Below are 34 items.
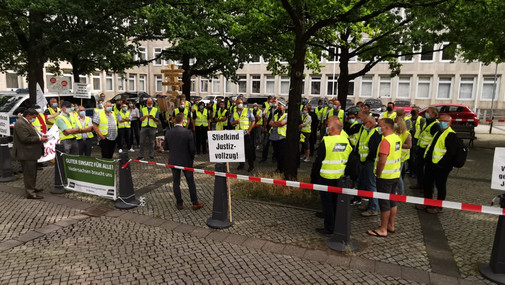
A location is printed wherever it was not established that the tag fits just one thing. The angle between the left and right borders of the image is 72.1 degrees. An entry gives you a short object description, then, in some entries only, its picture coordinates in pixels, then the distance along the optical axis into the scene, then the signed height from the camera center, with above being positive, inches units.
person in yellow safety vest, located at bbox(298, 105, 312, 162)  435.5 -42.5
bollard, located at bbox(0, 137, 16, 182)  354.0 -76.6
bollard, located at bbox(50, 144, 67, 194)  309.2 -74.1
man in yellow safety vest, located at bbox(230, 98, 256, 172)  403.2 -33.0
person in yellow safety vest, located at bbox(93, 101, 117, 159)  376.8 -39.8
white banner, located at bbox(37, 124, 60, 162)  357.0 -53.9
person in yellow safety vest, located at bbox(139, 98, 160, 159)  466.9 -40.9
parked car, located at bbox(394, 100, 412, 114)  1130.8 -9.7
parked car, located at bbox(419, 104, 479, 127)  877.8 -28.0
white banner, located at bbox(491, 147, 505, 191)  174.6 -33.1
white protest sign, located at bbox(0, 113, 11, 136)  387.5 -39.2
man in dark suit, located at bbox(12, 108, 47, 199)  288.8 -48.7
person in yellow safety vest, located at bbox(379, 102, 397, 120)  393.9 -13.2
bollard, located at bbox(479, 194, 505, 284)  171.5 -75.8
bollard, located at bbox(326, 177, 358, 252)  199.5 -73.7
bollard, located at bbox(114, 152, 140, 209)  271.7 -74.7
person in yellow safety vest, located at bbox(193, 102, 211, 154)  516.4 -44.2
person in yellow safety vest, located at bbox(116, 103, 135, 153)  492.4 -46.7
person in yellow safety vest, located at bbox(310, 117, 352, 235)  210.5 -37.5
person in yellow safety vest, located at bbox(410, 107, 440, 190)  317.1 -33.2
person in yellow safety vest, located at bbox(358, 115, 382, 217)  259.0 -50.5
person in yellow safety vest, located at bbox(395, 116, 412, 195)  270.5 -30.0
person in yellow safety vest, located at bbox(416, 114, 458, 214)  256.8 -42.1
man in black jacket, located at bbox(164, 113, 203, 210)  260.5 -43.2
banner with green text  277.7 -68.8
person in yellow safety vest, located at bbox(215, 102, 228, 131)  510.9 -31.0
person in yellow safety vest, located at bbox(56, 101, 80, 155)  349.7 -37.9
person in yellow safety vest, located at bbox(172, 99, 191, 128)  494.8 -24.7
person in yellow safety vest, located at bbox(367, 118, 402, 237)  217.0 -43.3
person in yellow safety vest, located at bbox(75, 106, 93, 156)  360.2 -44.2
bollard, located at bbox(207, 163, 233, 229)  236.2 -74.4
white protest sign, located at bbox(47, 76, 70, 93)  506.9 +10.2
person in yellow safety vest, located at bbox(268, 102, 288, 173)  386.2 -39.8
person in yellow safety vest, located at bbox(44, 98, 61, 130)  428.5 -29.3
